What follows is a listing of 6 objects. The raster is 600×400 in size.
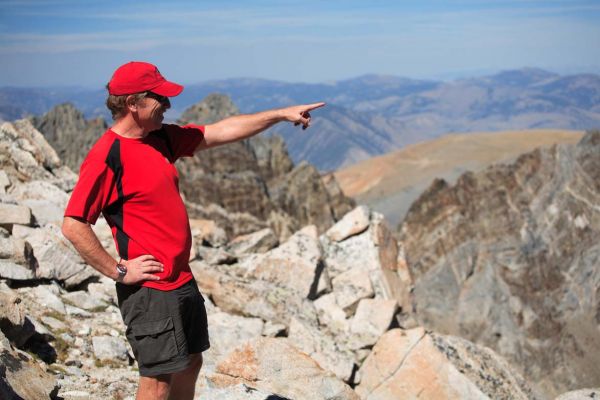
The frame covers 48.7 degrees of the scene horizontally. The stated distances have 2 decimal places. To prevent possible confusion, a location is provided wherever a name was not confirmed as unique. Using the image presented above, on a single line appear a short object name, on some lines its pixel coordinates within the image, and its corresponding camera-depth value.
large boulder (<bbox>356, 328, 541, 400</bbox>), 10.09
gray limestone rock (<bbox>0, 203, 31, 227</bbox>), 10.86
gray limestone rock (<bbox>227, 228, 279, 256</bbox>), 16.36
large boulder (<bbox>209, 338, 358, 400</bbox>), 8.52
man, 4.93
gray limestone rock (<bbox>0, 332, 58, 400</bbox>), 6.05
